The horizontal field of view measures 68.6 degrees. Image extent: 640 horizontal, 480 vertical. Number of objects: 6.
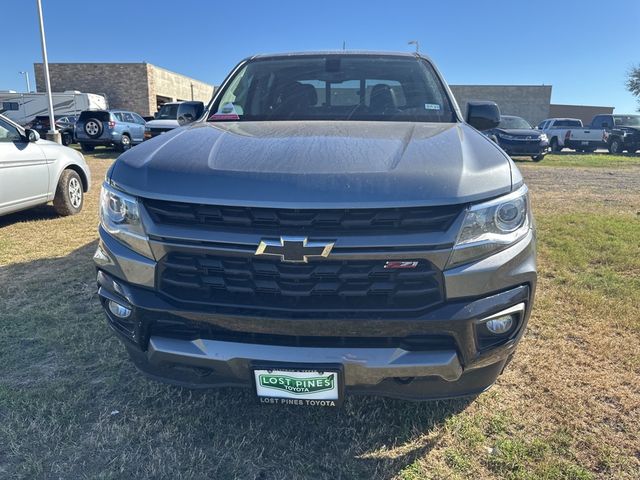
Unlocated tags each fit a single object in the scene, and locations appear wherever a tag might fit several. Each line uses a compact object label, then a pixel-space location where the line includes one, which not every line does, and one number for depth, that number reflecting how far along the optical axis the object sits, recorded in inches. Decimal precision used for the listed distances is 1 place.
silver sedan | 216.8
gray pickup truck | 67.7
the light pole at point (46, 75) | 653.3
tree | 1384.1
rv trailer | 1022.4
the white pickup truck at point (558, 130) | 877.8
